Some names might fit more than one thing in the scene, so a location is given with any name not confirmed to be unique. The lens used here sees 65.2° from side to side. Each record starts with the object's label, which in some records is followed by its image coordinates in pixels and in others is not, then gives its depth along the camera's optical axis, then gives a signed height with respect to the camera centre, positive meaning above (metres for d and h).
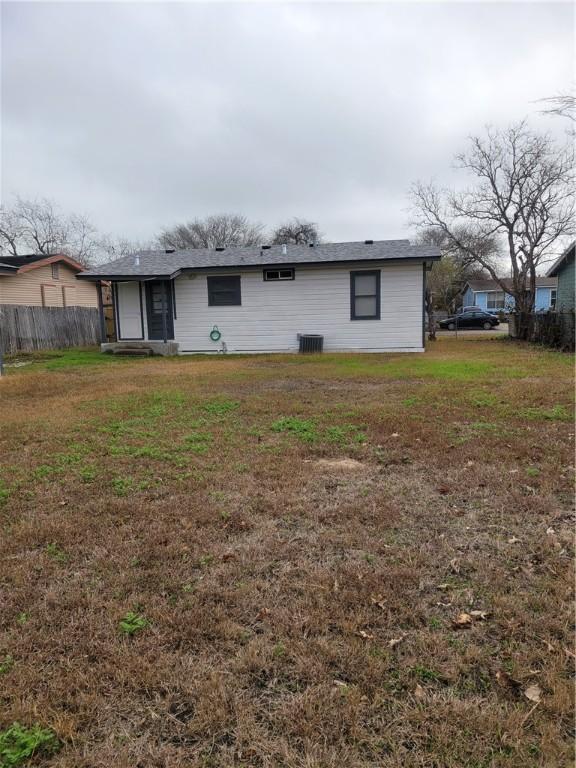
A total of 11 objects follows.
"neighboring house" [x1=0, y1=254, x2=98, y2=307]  19.28 +2.82
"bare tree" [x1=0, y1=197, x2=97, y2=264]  36.81 +9.79
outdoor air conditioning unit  14.25 -0.25
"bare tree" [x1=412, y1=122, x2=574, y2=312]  19.72 +6.17
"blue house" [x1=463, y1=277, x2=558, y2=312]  39.66 +3.28
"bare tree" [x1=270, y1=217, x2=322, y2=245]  39.56 +9.07
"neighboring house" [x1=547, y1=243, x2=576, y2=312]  17.70 +2.09
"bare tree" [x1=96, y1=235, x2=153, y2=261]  43.78 +9.53
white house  13.97 +1.24
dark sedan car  30.45 +0.66
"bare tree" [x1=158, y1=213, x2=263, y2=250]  40.91 +9.61
